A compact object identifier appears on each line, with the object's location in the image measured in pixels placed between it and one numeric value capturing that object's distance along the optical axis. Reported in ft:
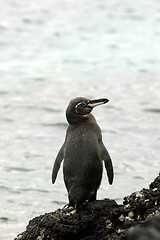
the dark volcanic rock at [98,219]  40.10
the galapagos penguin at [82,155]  45.47
